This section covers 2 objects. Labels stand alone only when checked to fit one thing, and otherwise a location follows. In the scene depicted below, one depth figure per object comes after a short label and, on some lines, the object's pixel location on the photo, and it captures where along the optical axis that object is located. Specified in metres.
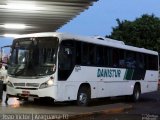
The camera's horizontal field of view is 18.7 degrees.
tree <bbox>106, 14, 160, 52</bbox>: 54.25
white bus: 17.50
